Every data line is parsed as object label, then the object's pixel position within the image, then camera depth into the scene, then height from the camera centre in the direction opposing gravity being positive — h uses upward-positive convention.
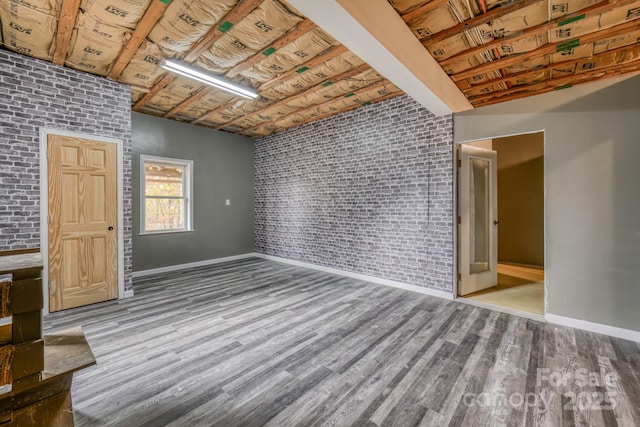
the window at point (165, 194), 5.43 +0.43
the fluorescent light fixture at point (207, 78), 3.35 +1.87
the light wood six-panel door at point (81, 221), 3.47 -0.09
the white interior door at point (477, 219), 4.00 -0.07
